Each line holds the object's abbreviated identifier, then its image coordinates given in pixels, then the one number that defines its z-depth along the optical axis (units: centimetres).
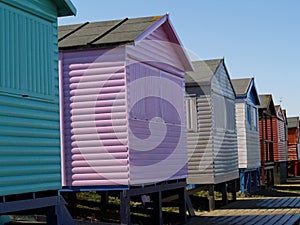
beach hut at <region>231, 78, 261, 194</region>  2519
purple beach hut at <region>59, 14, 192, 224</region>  1241
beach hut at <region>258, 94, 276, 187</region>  3020
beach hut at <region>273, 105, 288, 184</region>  3609
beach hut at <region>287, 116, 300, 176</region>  4625
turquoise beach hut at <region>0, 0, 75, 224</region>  877
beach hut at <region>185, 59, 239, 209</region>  1908
